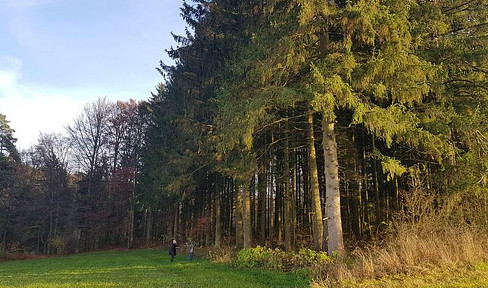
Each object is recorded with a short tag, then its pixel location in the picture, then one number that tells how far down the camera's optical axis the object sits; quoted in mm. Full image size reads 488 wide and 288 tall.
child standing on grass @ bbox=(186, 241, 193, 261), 17859
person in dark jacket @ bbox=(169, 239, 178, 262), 18266
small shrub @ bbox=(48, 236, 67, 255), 35488
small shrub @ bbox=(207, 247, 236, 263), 14805
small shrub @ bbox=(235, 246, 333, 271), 10038
